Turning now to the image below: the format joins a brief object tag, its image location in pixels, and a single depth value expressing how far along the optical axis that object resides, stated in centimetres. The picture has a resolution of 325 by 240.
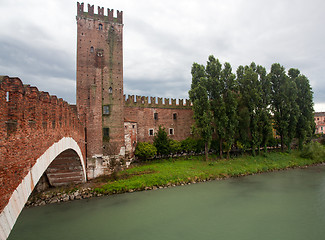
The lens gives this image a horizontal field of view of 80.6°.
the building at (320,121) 4803
